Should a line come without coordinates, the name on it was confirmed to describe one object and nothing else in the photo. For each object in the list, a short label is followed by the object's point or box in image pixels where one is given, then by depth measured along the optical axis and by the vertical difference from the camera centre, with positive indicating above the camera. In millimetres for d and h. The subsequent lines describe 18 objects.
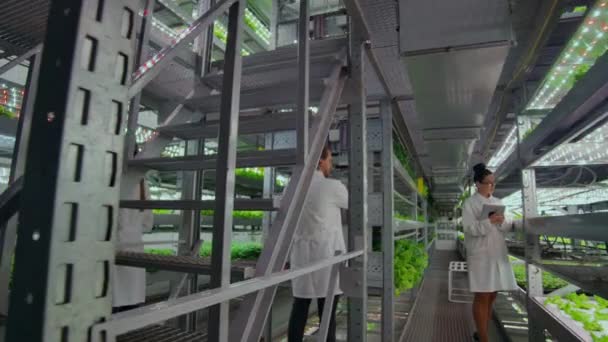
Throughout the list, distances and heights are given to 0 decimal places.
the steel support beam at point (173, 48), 1057 +521
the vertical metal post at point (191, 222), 2592 -62
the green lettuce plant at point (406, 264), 3584 -496
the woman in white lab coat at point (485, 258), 2885 -305
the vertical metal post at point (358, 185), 1962 +192
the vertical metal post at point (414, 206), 5692 +215
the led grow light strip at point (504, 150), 4302 +1088
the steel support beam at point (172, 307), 573 -185
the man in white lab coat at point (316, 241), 2152 -151
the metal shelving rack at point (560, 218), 1536 +25
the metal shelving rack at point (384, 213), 2988 +49
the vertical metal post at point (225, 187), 948 +77
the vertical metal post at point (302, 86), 1463 +567
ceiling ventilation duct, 1846 +942
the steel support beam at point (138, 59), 1832 +844
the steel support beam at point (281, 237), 1128 -76
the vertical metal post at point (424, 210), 7758 +224
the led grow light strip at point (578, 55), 1690 +961
